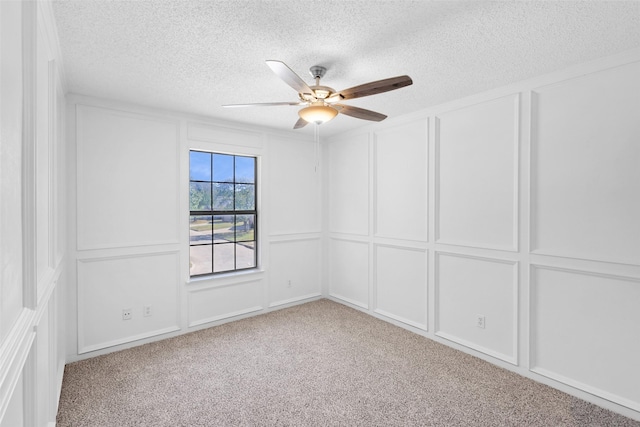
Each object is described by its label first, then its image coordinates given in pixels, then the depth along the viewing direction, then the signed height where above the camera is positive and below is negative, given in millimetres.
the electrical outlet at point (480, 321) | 2969 -1034
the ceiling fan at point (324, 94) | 1837 +761
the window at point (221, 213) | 3779 -17
